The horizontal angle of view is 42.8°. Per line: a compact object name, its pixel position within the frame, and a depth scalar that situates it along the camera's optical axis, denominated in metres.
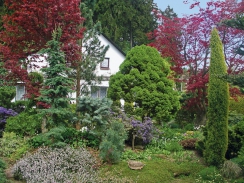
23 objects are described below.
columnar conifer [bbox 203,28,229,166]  7.68
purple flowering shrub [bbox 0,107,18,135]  11.77
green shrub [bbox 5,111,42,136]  9.90
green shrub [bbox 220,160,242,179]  7.01
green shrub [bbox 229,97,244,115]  15.41
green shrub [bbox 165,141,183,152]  8.83
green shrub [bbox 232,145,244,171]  6.99
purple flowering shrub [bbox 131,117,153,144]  8.91
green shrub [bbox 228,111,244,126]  11.52
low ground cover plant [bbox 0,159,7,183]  6.09
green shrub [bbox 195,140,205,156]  8.50
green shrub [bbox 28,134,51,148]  8.20
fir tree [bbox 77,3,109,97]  13.19
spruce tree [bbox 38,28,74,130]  8.15
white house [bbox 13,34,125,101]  21.45
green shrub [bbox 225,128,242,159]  8.25
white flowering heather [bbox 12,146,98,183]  6.35
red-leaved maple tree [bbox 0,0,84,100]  10.23
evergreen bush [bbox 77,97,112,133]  8.43
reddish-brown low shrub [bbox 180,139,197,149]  9.24
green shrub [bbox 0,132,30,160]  8.19
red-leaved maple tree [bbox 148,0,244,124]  13.08
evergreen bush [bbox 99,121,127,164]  7.35
